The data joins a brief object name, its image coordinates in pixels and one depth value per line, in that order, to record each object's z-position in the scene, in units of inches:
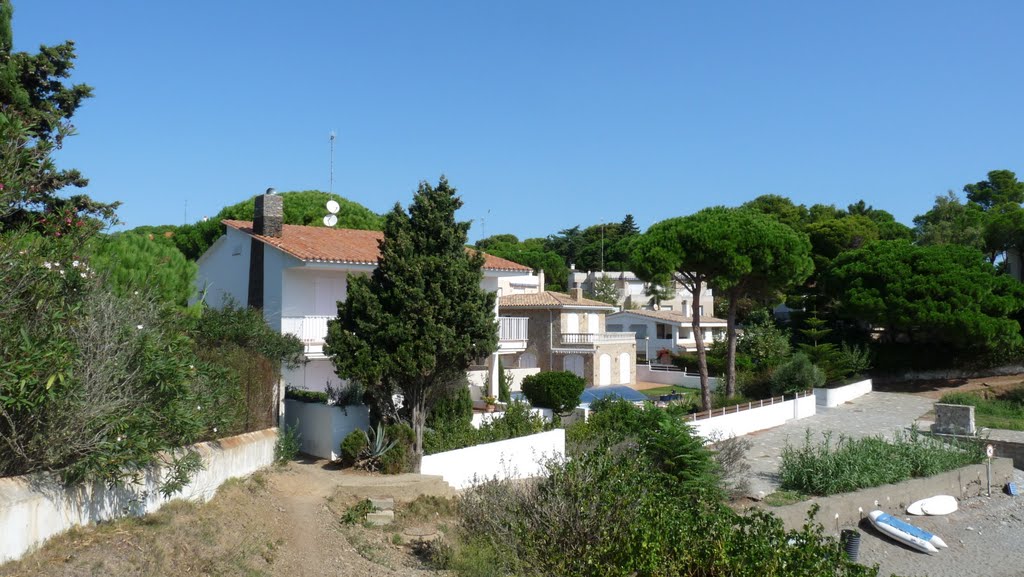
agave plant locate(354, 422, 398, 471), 640.4
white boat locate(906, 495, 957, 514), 738.2
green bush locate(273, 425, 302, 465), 616.9
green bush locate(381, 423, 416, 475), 633.6
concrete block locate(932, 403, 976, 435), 1032.8
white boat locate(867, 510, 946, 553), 650.2
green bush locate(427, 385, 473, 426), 722.8
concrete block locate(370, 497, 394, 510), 561.6
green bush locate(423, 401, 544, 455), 693.3
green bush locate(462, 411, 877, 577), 297.1
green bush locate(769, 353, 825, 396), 1288.1
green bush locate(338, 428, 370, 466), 647.1
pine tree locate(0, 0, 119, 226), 623.2
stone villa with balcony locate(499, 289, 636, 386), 1525.6
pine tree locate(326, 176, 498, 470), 641.0
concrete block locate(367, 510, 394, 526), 538.0
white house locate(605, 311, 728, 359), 2092.8
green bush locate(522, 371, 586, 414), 983.6
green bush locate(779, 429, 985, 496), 719.7
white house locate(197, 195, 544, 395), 805.9
